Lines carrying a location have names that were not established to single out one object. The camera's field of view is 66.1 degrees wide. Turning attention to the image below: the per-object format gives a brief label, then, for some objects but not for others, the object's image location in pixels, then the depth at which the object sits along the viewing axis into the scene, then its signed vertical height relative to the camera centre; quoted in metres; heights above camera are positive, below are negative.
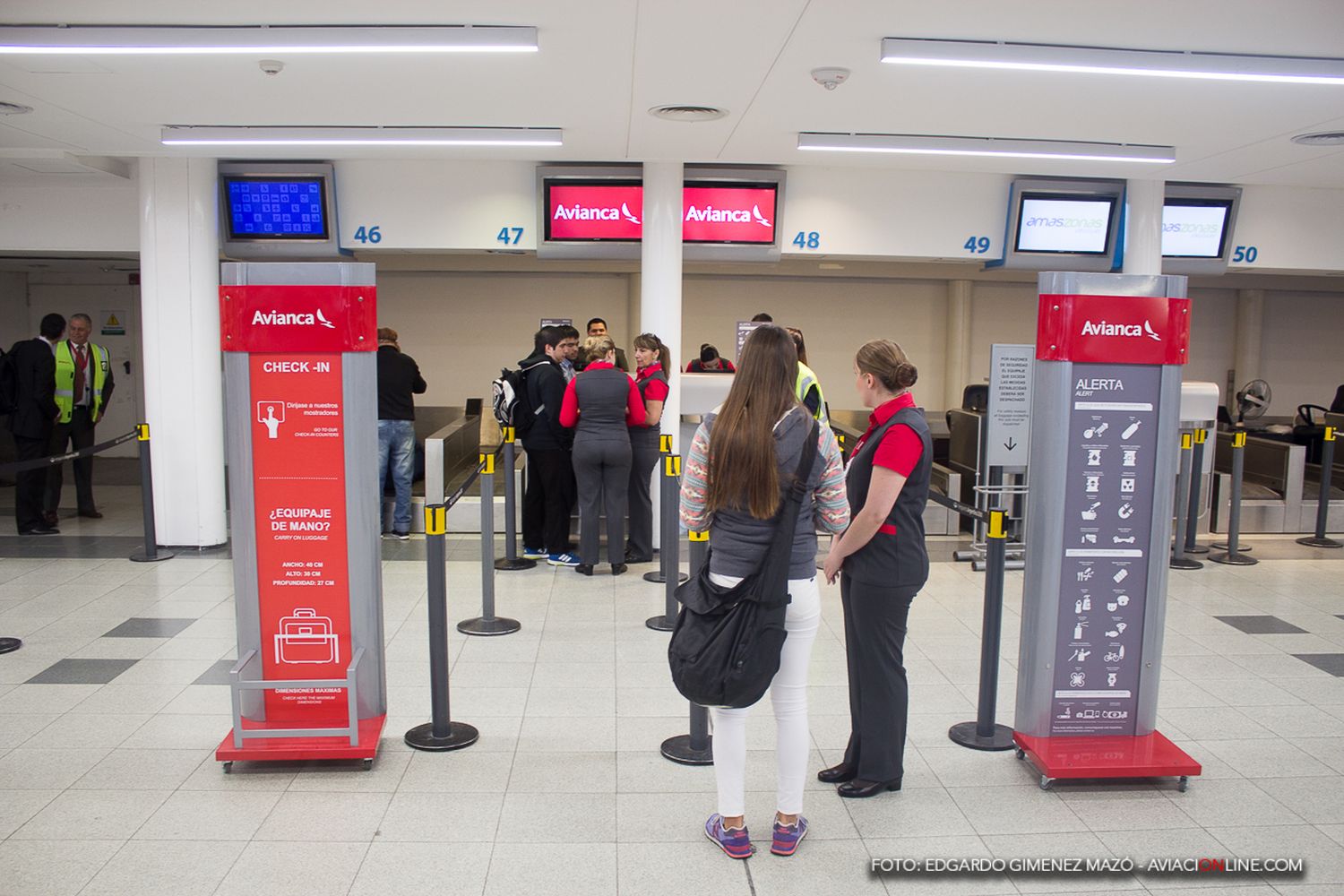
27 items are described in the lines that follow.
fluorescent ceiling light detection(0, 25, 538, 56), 4.50 +1.36
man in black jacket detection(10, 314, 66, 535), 8.59 -0.53
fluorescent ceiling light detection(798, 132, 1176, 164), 6.92 +1.46
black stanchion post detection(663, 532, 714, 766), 4.13 -1.56
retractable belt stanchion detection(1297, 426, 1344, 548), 8.77 -1.23
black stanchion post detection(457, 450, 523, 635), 5.82 -1.23
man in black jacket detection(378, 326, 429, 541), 8.23 -0.53
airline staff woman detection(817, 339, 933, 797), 3.54 -0.68
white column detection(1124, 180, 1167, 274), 8.27 +1.16
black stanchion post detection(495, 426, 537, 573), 7.36 -1.25
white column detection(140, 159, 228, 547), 7.71 +0.02
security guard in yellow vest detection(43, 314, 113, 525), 8.90 -0.44
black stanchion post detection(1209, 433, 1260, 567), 8.06 -1.26
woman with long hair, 3.07 -0.44
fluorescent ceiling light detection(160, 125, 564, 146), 6.75 +1.41
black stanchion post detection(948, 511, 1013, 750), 4.20 -1.22
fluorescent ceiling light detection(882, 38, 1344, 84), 4.66 +1.40
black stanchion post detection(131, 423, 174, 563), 7.50 -1.12
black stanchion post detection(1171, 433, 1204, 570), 7.90 -1.04
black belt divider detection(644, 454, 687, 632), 5.75 -1.00
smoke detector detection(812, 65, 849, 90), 5.10 +1.41
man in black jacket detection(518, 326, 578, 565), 7.35 -0.78
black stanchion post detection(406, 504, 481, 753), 4.11 -1.24
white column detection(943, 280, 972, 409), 12.48 +0.25
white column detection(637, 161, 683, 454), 7.70 +0.69
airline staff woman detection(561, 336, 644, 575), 6.99 -0.54
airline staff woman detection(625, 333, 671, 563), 7.32 -0.61
